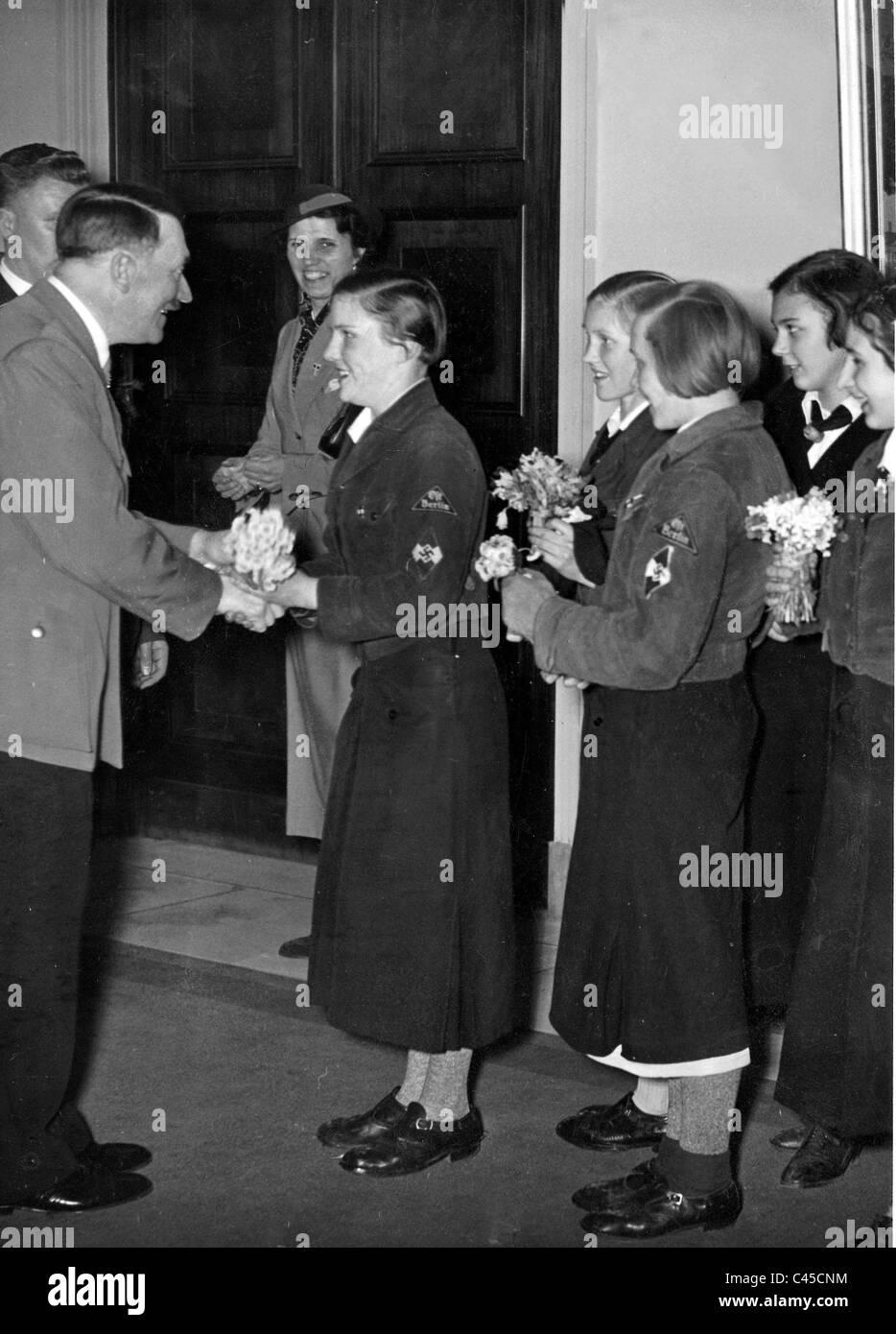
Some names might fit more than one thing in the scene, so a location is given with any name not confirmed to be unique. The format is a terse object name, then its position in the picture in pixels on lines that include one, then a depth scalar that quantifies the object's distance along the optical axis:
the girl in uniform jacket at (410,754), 3.30
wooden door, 4.60
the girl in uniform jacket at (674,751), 2.99
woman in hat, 4.54
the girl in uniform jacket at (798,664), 3.65
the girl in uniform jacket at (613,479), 3.45
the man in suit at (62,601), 3.05
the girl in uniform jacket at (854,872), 3.13
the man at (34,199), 3.96
